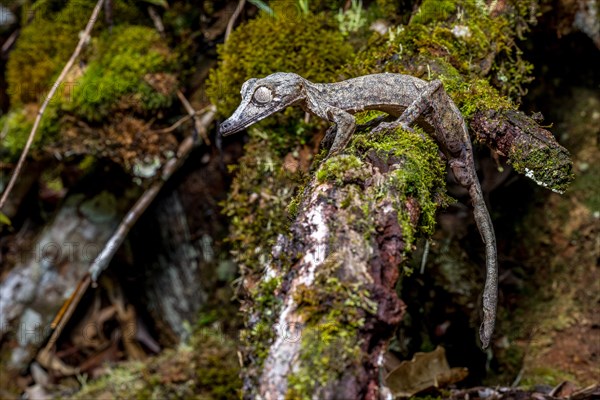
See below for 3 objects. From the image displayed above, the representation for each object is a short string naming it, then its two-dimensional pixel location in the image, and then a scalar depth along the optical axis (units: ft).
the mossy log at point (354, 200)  5.79
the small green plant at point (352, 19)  12.24
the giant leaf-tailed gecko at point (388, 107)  8.75
